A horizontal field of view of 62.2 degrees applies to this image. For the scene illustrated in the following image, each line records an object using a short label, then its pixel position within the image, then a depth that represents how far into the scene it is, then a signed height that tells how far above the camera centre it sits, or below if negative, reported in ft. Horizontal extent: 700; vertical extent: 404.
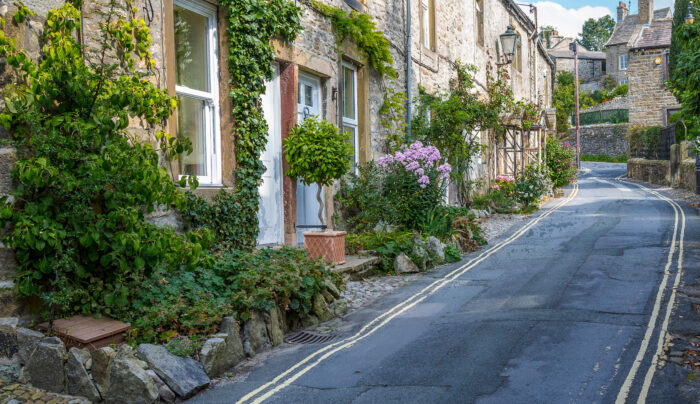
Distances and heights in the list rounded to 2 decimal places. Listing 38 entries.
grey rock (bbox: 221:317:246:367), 15.98 -4.06
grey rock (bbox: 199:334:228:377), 14.98 -4.19
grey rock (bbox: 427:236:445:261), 32.06 -3.08
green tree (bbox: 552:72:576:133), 139.95 +26.09
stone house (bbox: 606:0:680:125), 114.83 +22.85
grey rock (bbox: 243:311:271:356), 17.20 -4.15
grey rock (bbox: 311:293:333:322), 20.79 -4.11
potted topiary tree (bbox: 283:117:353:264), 24.52 +1.44
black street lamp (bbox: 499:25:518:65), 61.31 +15.77
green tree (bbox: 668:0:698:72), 85.34 +25.80
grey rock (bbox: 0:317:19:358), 14.08 -3.36
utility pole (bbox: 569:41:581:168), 126.91 +22.65
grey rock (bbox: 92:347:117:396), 13.52 -3.88
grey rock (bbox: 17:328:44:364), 14.02 -3.44
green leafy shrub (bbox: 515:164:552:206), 57.57 +0.32
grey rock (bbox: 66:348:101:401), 13.20 -4.14
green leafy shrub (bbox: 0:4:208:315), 14.56 +0.34
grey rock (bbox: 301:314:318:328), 20.15 -4.41
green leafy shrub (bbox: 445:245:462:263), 32.53 -3.56
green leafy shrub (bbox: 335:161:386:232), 32.91 -0.63
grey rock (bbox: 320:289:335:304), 21.65 -3.80
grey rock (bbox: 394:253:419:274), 29.12 -3.63
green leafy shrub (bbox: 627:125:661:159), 96.03 +8.44
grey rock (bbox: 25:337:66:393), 13.17 -3.81
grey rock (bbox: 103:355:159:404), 12.97 -4.21
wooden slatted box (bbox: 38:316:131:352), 14.20 -3.29
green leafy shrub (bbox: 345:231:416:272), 29.43 -2.67
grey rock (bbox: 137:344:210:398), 13.74 -4.20
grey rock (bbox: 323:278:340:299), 21.81 -3.53
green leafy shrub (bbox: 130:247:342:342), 15.70 -2.94
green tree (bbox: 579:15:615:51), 263.29 +72.23
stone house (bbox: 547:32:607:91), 213.25 +47.55
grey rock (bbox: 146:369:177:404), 13.56 -4.50
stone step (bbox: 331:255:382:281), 25.51 -3.34
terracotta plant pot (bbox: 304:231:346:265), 25.14 -2.18
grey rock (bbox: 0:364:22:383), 13.46 -4.04
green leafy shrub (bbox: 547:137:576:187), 81.71 +3.77
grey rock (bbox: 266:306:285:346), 18.16 -4.17
